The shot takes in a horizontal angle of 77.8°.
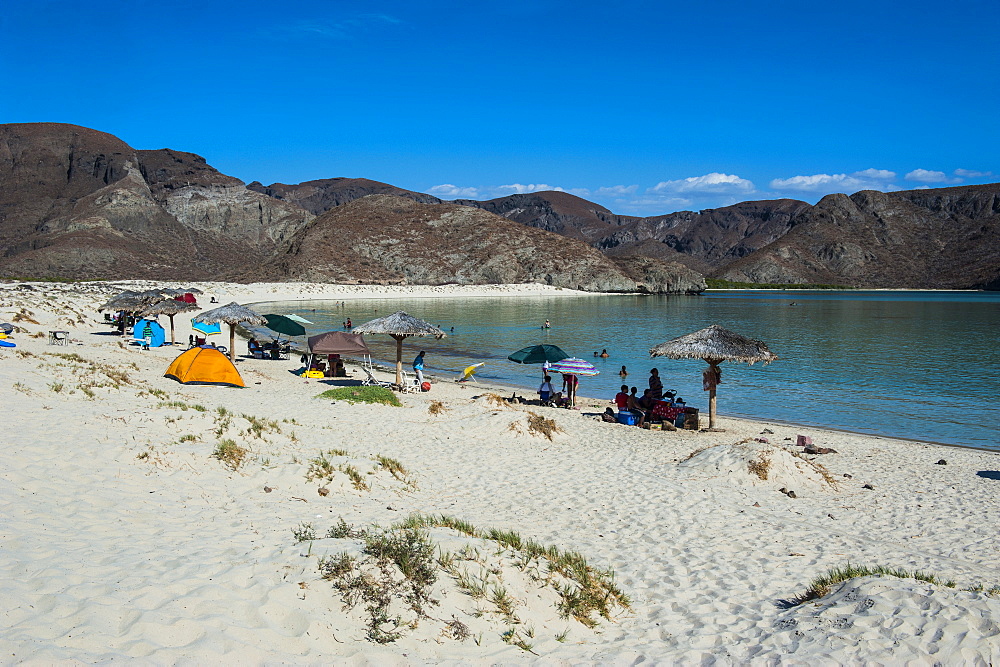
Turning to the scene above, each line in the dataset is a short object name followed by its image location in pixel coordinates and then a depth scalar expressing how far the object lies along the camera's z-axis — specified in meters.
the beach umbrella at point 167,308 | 24.95
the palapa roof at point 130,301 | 27.45
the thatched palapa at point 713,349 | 14.94
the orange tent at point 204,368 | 16.25
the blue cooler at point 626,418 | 15.64
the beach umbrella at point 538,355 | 18.33
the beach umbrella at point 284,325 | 24.83
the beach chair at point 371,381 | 19.17
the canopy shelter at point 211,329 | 26.10
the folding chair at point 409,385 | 18.63
